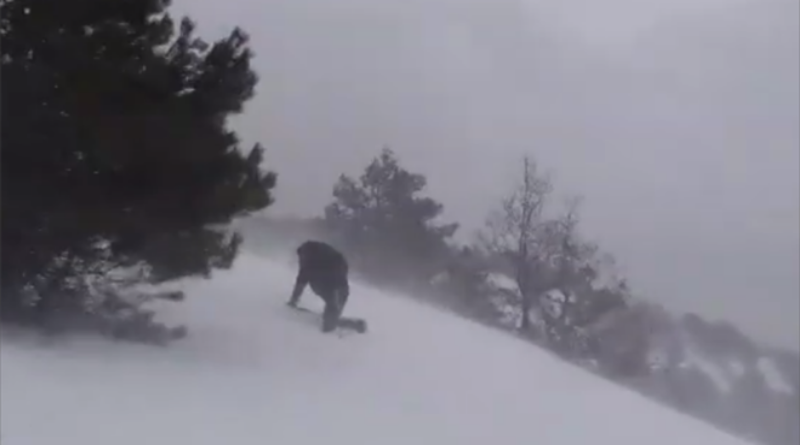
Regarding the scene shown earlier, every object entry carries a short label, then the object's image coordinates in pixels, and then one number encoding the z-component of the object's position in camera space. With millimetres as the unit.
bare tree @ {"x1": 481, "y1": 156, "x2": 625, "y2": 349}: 34875
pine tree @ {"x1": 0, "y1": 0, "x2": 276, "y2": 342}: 9859
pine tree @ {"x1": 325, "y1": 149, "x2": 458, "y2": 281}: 36062
